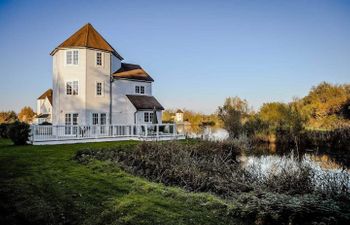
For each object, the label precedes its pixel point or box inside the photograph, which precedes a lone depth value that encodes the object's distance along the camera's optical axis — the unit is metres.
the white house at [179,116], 75.95
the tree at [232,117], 29.98
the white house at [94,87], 23.67
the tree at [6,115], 49.19
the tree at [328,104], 32.69
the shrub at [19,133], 17.44
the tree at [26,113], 63.95
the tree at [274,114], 29.11
